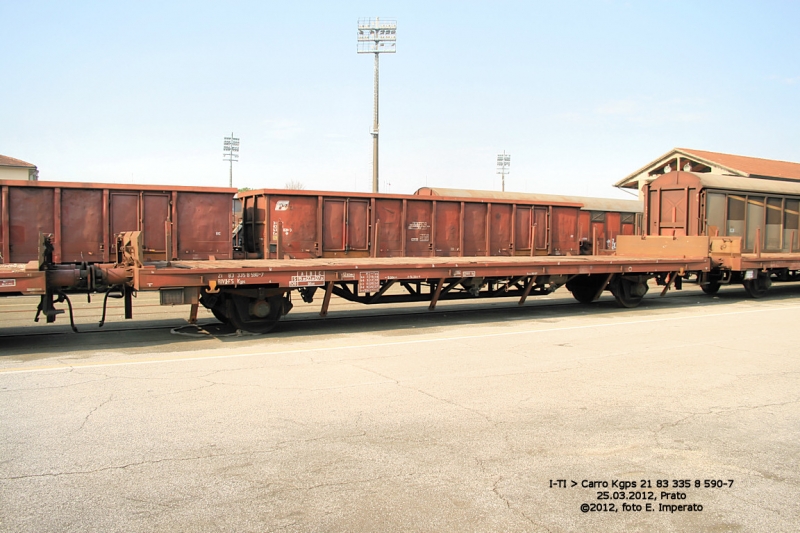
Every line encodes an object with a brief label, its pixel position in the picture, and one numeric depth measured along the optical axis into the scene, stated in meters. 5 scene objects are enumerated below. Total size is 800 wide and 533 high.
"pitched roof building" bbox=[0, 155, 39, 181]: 51.94
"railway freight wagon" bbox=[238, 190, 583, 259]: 14.73
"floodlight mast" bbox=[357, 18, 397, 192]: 38.51
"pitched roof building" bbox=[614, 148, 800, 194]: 34.15
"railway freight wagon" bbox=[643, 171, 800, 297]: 18.56
